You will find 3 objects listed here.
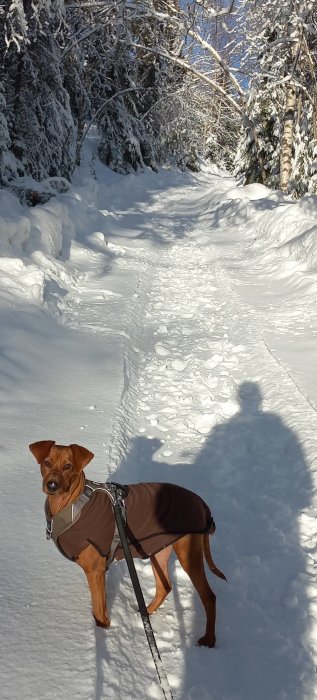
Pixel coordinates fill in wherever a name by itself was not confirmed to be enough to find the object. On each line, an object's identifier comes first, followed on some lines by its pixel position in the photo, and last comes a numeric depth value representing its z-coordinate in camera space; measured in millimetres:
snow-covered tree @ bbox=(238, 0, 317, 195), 4592
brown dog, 2455
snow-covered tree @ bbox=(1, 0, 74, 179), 13086
